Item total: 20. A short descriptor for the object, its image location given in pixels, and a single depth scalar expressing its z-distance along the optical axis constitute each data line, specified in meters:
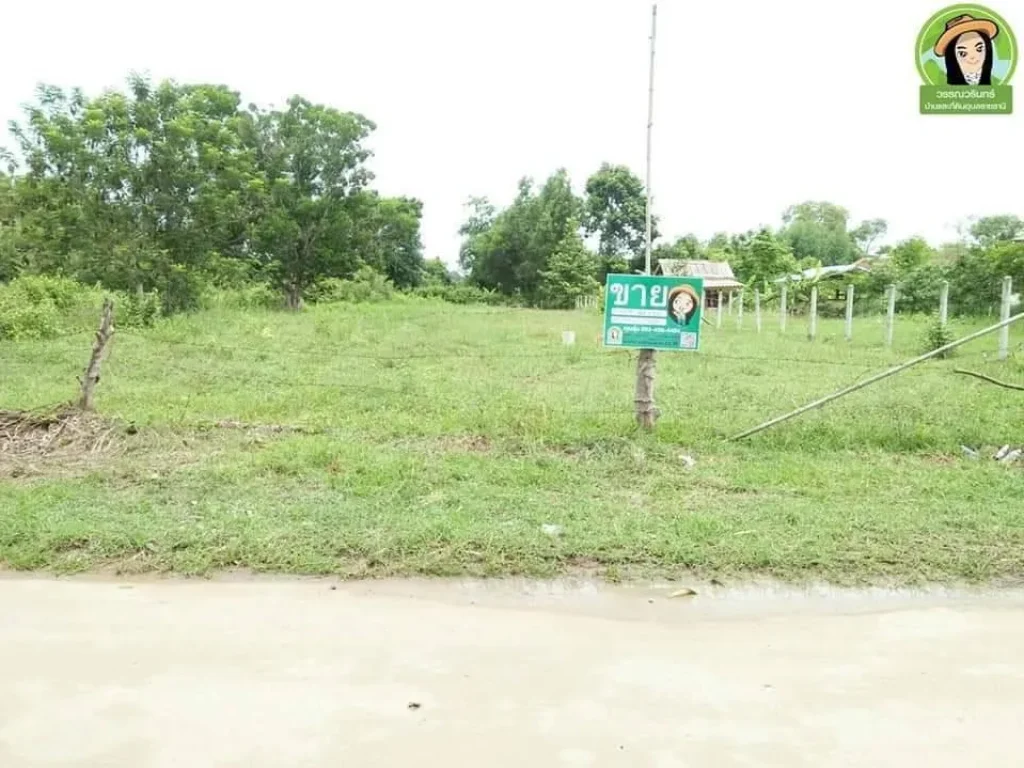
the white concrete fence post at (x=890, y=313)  13.16
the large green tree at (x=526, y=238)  37.16
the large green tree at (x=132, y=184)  16.09
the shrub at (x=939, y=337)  12.03
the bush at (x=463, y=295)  36.78
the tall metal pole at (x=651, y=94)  5.48
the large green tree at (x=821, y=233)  41.25
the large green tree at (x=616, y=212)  37.25
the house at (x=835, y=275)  23.31
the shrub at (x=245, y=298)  20.50
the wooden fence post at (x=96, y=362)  5.91
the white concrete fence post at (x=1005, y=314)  9.30
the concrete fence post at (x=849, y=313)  15.16
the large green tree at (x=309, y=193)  22.64
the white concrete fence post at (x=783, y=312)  18.17
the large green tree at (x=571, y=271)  33.97
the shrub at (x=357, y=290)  26.30
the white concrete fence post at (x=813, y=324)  16.01
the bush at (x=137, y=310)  15.46
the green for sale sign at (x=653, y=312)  5.69
